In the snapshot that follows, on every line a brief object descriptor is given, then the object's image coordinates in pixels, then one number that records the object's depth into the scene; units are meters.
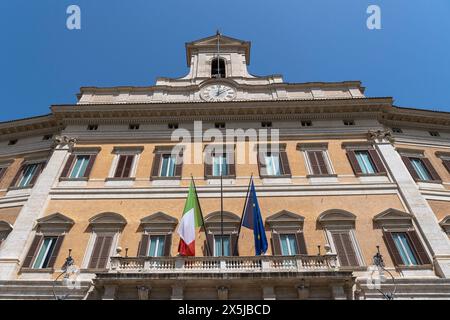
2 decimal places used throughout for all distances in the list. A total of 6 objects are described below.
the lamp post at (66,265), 12.57
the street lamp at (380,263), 11.89
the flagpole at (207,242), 13.14
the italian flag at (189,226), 12.31
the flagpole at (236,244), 13.04
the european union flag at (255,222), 12.33
